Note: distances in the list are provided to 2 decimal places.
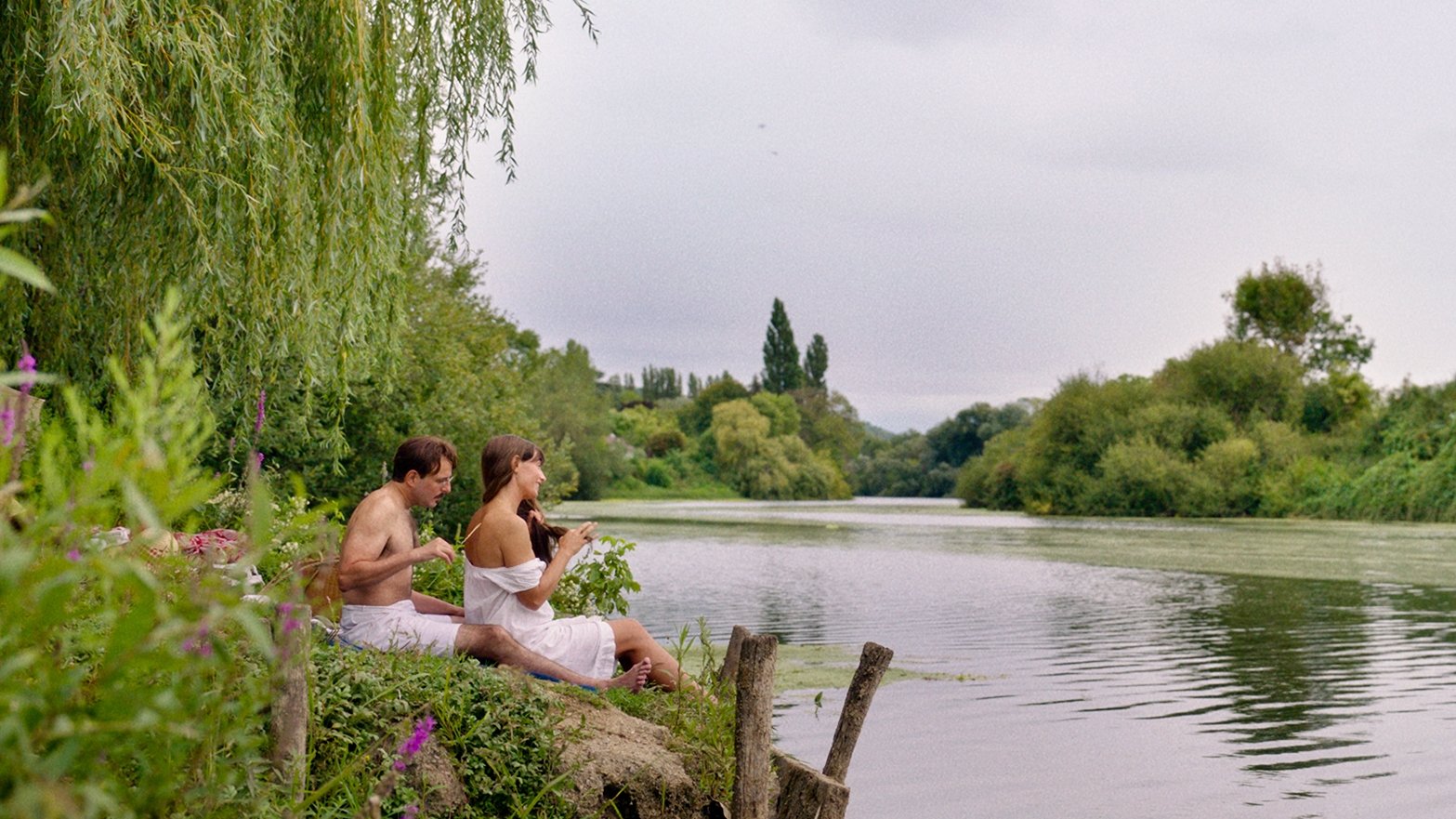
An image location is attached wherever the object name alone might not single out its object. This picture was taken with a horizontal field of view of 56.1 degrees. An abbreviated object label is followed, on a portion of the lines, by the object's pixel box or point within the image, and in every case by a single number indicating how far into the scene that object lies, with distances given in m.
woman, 5.85
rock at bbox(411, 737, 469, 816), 4.38
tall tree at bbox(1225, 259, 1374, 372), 57.56
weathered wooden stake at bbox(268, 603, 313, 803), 3.59
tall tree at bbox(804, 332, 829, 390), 106.00
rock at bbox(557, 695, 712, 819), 4.88
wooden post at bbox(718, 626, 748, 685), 6.52
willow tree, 6.33
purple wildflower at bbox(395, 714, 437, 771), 3.01
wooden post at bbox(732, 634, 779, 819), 5.05
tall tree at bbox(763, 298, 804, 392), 103.06
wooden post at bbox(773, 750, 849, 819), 4.84
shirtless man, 5.74
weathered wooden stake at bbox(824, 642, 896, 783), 5.54
